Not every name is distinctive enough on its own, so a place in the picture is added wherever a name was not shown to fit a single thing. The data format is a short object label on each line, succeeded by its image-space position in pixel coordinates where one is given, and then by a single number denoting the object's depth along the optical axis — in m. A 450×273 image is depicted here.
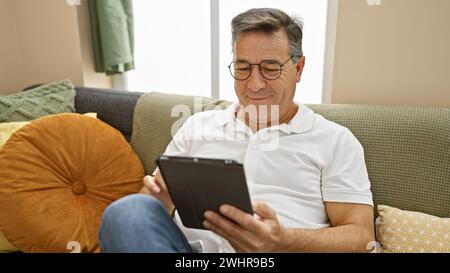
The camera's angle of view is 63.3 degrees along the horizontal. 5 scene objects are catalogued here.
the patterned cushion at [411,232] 0.93
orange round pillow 1.14
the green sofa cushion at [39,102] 1.43
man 0.92
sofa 1.06
